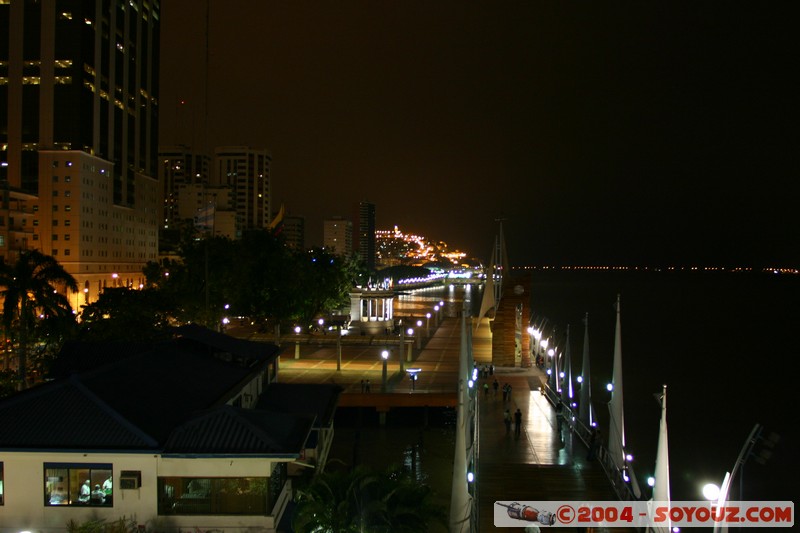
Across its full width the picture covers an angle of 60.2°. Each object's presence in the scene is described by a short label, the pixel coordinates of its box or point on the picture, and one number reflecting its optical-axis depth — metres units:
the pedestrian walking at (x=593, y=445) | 24.74
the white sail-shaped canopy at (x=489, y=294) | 66.47
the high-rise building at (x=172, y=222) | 173.25
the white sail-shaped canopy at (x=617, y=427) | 22.77
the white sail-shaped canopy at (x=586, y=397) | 31.84
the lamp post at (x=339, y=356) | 42.72
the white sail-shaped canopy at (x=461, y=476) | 17.45
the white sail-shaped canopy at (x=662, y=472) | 17.28
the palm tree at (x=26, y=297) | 29.09
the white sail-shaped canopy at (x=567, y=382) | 36.91
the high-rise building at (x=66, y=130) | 85.44
